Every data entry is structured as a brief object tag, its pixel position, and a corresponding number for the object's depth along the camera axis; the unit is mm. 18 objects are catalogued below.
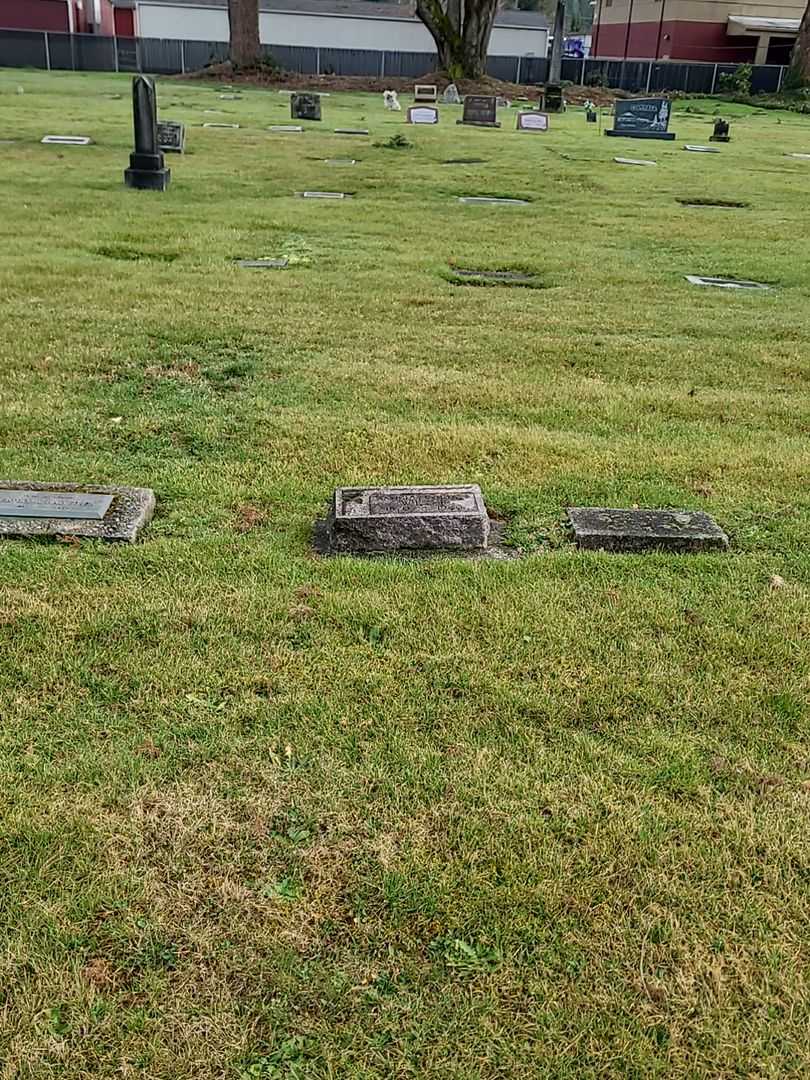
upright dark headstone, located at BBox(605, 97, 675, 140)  22703
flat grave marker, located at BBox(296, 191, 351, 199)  11914
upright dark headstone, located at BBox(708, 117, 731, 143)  22406
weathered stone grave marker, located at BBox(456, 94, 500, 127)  23516
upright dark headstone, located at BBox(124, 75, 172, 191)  10781
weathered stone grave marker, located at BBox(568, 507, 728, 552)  3582
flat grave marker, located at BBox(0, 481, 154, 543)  3502
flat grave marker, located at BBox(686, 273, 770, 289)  8266
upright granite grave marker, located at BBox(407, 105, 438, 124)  23219
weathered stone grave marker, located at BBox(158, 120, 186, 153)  14766
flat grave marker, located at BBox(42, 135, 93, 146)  15412
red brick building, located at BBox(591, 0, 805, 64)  44188
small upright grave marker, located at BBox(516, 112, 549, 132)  23047
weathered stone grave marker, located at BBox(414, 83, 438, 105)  28625
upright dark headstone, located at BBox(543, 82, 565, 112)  28844
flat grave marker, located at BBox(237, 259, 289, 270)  8070
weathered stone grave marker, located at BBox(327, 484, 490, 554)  3482
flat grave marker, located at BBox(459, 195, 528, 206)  11992
